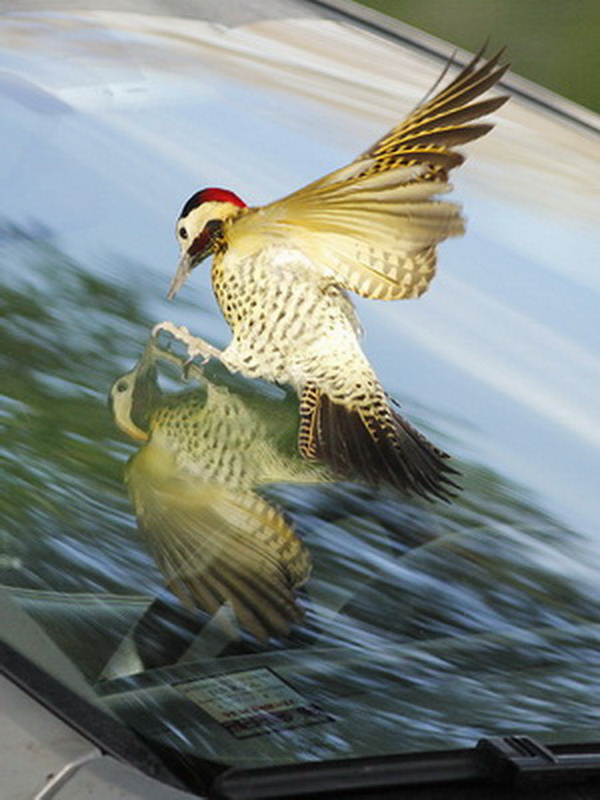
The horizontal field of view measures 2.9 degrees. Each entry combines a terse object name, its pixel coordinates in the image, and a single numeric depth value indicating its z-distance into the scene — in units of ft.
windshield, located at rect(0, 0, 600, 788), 25.09
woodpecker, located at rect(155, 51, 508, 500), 25.60
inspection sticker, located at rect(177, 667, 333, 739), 24.97
